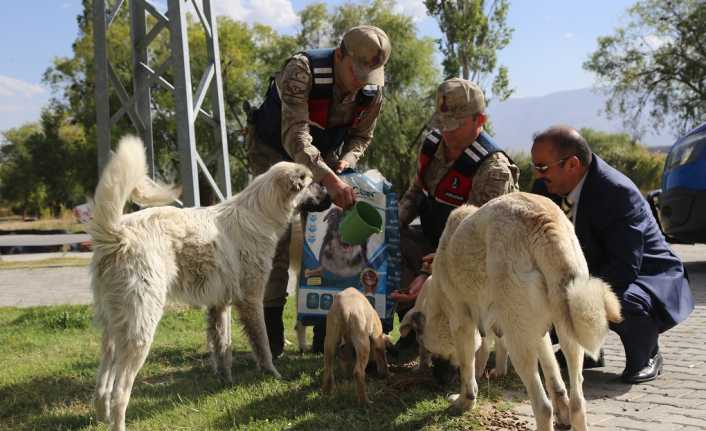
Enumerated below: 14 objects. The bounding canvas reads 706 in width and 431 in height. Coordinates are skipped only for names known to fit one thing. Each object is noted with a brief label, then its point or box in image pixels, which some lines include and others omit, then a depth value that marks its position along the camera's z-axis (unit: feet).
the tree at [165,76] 100.68
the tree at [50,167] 119.92
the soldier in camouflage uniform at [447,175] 16.79
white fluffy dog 13.29
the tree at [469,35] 91.71
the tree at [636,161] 99.96
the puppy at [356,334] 14.51
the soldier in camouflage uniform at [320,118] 17.57
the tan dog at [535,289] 10.18
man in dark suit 14.46
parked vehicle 30.48
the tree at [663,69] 100.83
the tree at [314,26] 118.93
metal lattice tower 25.67
